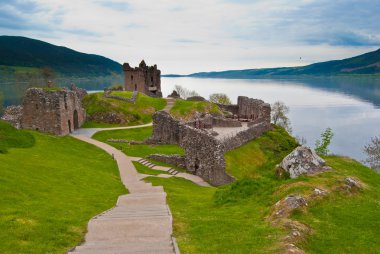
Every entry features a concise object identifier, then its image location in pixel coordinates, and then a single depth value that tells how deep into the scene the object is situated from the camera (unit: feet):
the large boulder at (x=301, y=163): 68.95
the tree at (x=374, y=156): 216.21
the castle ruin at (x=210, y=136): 125.80
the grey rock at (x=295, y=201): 51.84
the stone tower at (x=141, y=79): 348.20
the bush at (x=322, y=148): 191.70
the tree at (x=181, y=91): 547.20
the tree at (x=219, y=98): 412.98
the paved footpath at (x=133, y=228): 42.22
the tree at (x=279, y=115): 365.81
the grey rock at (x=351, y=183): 61.21
